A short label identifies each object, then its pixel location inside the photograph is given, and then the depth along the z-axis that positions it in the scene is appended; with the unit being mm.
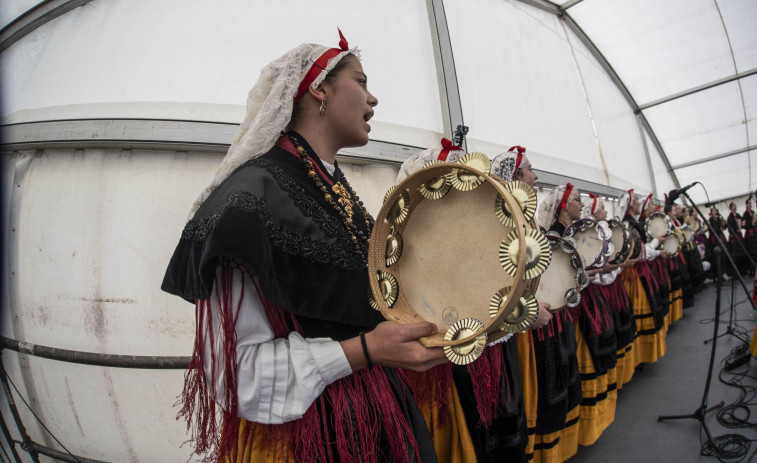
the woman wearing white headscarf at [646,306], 3816
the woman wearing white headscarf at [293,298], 749
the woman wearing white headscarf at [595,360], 2498
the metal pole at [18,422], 2186
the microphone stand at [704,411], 2525
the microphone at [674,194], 2567
